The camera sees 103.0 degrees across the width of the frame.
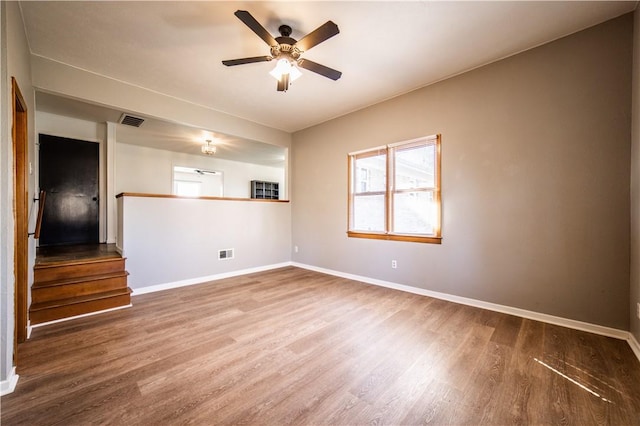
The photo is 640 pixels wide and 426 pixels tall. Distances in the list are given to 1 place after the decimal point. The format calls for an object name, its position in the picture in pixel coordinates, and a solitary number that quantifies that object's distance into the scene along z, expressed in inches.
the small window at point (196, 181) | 273.7
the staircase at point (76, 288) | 102.9
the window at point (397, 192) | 133.0
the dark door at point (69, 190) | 166.6
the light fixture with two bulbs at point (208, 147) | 215.9
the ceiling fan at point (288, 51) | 80.0
